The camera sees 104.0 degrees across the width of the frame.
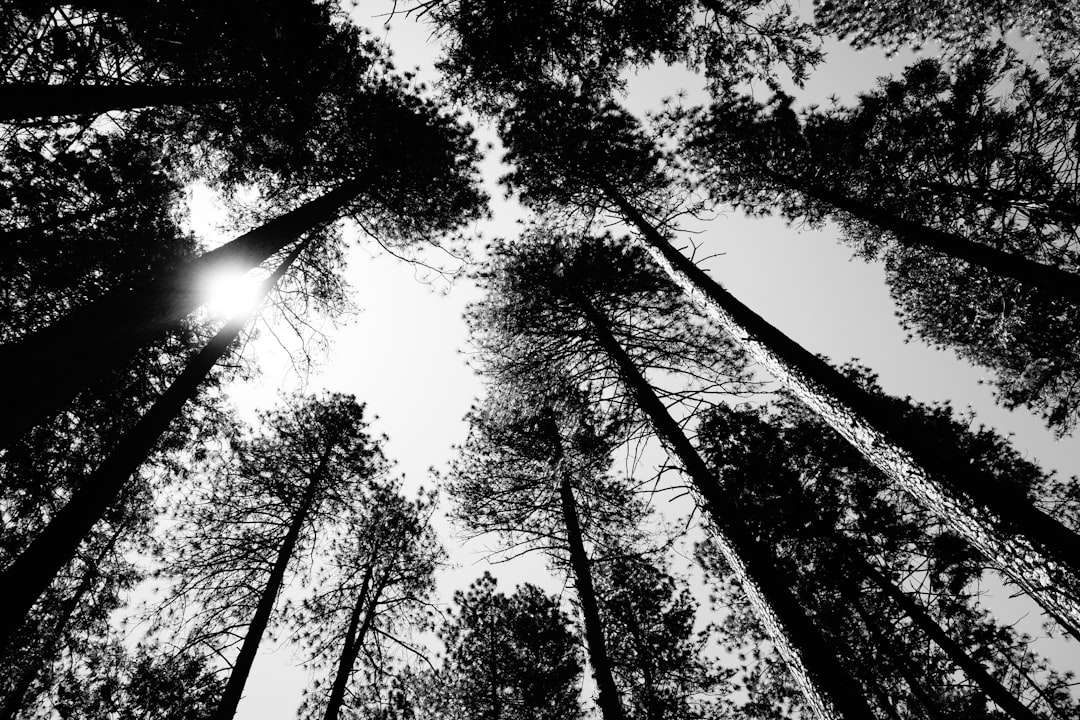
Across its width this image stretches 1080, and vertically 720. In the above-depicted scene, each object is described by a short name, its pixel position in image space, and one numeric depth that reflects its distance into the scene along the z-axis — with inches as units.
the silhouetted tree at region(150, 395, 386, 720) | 361.1
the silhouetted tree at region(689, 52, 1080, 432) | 281.7
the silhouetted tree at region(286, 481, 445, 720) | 397.4
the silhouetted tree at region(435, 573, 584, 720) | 480.4
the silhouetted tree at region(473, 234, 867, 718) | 235.1
